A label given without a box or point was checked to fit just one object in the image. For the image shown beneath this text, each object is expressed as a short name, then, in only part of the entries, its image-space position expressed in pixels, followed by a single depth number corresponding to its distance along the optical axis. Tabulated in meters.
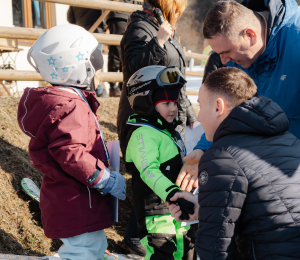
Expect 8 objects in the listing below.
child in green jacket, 2.30
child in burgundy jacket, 2.12
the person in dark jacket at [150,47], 2.84
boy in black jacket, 1.48
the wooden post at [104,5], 5.25
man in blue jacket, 2.37
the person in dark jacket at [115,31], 5.95
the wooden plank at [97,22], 5.83
